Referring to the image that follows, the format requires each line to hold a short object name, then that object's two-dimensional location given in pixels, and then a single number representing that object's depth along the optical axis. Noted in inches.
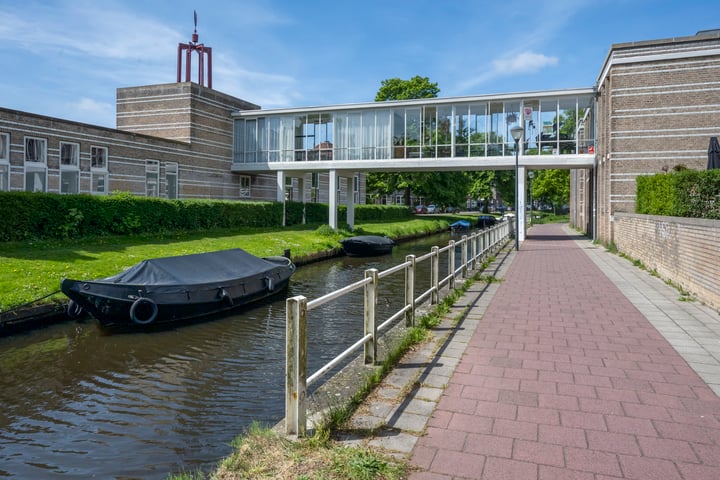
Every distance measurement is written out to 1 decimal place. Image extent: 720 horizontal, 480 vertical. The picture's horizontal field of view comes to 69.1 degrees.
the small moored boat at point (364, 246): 856.9
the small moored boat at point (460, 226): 1616.6
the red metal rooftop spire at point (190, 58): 1343.5
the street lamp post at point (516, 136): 813.9
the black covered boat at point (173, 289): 347.9
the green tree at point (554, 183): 2209.6
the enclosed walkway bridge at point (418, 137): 1005.2
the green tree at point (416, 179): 1759.4
